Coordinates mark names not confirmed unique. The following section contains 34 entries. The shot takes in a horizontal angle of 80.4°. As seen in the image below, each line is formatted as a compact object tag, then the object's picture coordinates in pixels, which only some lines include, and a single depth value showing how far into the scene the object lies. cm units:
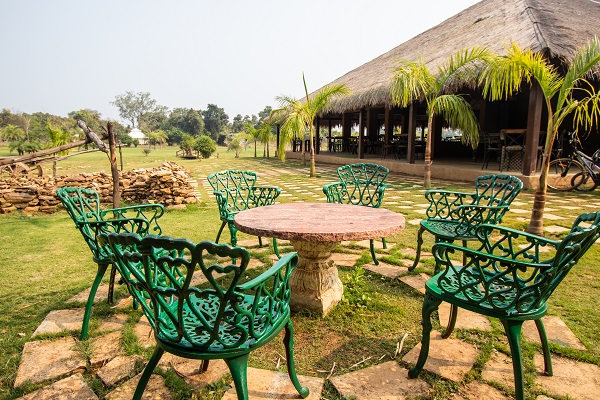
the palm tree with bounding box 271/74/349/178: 931
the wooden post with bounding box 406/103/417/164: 962
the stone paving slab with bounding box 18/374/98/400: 156
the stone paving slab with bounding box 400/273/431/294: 270
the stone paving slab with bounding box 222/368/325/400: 159
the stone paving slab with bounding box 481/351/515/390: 168
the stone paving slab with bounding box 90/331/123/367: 184
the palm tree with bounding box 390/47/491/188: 669
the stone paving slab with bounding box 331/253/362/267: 324
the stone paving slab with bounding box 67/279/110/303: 252
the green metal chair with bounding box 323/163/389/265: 346
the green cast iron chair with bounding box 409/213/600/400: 134
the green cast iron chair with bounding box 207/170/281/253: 333
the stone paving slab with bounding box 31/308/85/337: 212
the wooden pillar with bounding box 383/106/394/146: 1259
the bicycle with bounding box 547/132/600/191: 628
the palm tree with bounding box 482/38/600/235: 356
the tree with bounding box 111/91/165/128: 6850
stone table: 194
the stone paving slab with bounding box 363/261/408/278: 296
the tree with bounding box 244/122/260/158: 1966
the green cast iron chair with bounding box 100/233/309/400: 106
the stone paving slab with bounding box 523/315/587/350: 197
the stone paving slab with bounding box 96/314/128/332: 215
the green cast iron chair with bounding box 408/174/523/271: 258
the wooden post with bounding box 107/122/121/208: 394
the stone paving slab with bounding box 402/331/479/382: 175
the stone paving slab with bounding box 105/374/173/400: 158
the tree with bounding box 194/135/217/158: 2047
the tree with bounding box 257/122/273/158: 1884
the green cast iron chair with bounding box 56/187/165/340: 203
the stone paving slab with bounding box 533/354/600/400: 159
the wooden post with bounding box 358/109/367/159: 1190
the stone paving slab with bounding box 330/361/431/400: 159
